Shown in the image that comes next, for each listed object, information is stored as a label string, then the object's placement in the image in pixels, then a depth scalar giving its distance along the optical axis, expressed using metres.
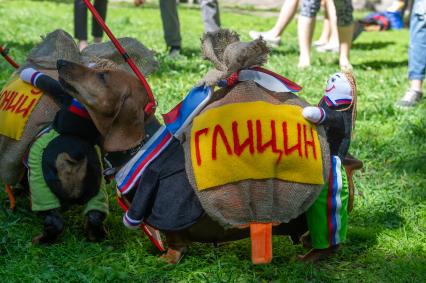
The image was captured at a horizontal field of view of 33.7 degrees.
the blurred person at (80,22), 6.65
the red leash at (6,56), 3.43
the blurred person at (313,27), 6.72
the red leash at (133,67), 2.88
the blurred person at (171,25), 7.20
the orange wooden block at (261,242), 2.66
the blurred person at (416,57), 5.34
